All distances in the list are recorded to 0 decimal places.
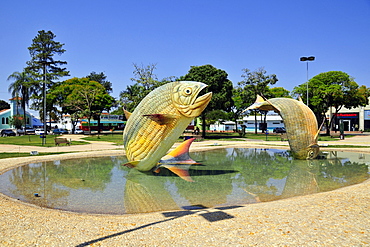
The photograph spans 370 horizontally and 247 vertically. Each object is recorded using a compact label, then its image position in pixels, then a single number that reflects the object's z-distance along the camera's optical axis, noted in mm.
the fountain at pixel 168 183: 8875
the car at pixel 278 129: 58034
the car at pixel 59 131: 53062
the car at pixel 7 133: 48094
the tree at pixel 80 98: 47419
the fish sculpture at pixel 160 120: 10742
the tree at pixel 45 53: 56938
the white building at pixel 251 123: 66188
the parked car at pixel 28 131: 54894
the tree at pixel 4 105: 88350
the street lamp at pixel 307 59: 34397
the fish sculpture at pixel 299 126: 16703
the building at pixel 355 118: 60531
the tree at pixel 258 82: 47969
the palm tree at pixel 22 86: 54375
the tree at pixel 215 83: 38656
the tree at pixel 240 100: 48719
